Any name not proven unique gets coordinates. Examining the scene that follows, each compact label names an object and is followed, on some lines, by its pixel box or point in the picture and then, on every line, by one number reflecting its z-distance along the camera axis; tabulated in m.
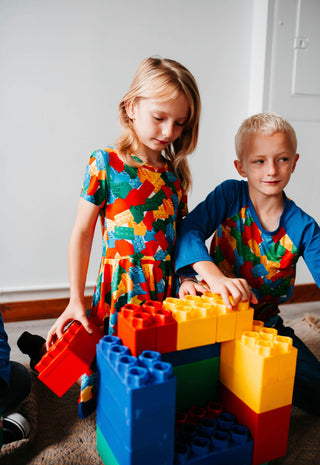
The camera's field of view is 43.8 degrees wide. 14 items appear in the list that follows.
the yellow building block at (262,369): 0.65
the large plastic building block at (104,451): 0.67
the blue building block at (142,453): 0.58
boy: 0.93
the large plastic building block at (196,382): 0.72
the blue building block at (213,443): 0.65
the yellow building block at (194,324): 0.68
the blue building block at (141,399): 0.56
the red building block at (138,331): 0.64
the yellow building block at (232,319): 0.71
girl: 0.89
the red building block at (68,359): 0.72
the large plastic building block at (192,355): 0.70
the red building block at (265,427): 0.68
